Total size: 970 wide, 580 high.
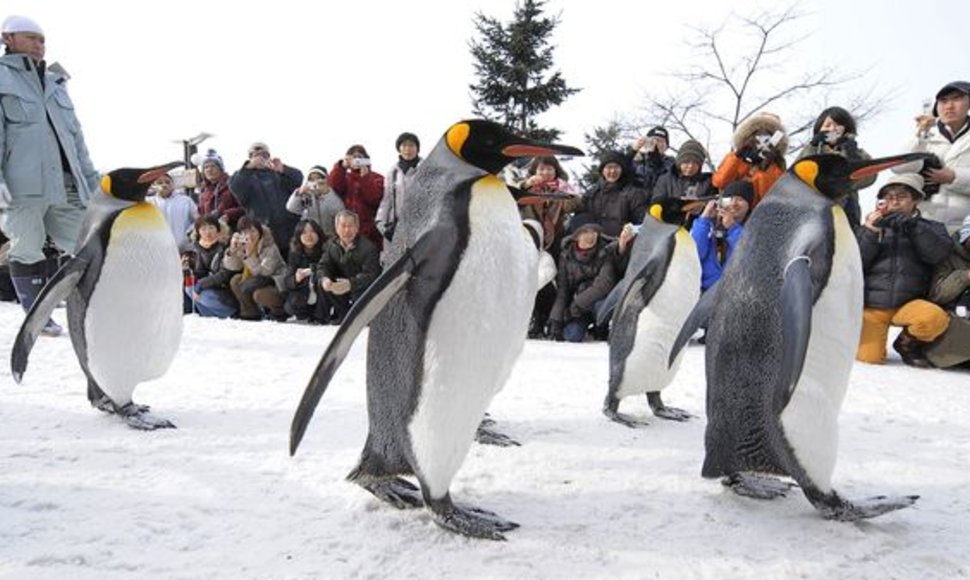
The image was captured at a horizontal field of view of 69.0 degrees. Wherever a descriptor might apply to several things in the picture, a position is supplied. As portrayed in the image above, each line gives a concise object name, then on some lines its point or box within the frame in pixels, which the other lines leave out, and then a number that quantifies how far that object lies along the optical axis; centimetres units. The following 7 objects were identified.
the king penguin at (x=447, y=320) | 155
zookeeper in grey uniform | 365
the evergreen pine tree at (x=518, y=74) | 1546
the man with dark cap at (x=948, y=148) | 412
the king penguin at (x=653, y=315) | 267
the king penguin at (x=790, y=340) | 164
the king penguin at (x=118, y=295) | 244
